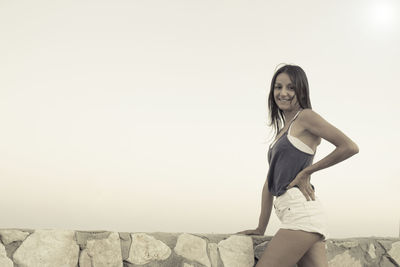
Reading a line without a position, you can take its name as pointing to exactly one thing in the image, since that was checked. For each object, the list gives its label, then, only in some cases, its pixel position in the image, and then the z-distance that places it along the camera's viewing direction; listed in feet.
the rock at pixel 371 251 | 11.24
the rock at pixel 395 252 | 11.46
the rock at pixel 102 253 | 8.24
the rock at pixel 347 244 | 10.81
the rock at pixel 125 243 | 8.54
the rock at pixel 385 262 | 11.27
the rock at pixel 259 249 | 9.44
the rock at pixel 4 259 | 7.52
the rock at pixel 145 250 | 8.63
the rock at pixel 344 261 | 10.55
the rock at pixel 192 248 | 9.05
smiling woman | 7.30
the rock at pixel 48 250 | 7.68
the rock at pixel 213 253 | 9.27
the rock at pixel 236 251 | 9.29
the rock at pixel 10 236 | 7.61
